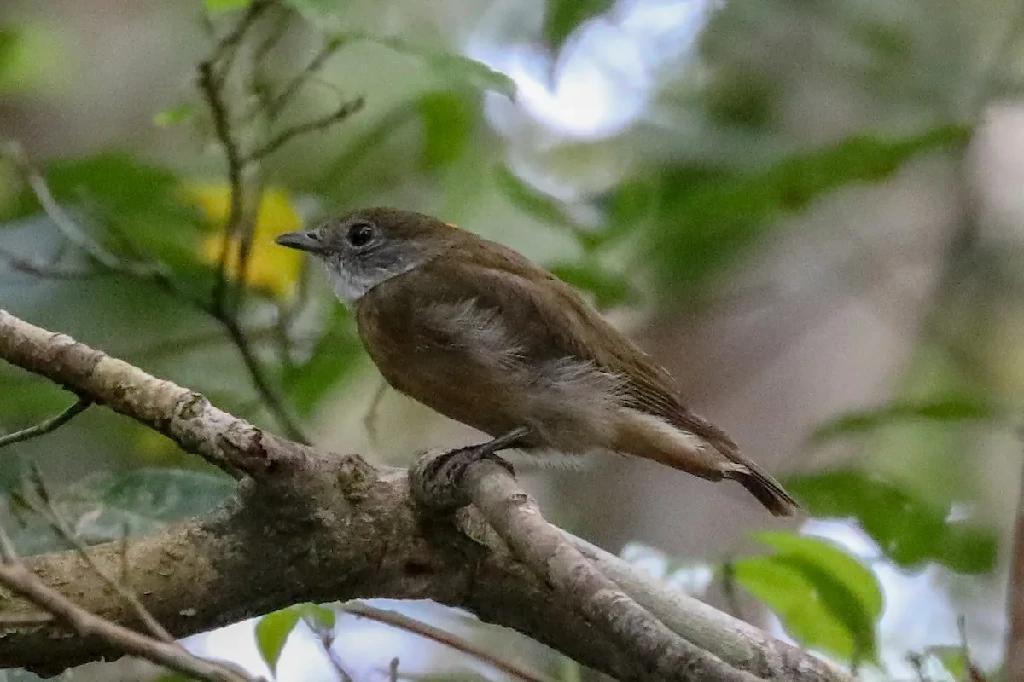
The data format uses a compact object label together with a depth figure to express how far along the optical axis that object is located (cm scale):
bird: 468
